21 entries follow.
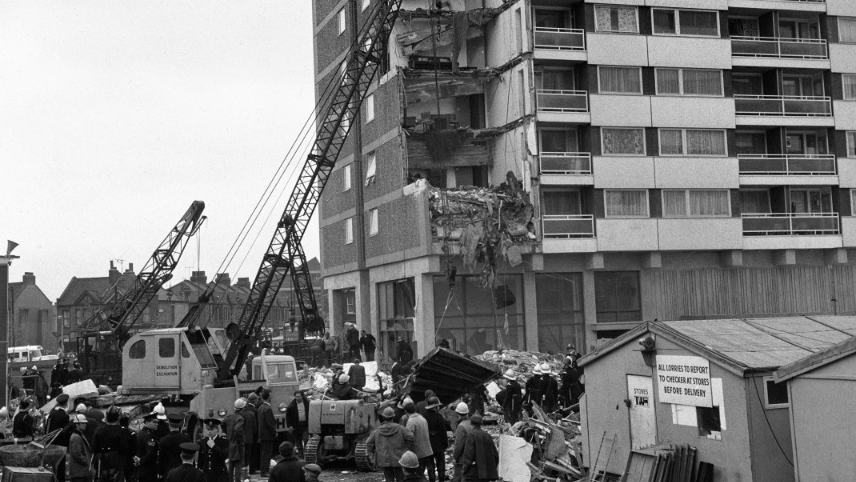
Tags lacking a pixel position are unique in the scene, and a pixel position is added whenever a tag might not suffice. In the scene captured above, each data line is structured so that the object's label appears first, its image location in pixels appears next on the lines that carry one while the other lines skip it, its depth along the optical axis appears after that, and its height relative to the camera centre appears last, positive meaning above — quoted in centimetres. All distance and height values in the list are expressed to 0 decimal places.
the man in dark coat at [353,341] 4269 -26
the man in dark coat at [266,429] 1959 -176
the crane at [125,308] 4419 +181
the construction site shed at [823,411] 1297 -122
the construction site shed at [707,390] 1458 -105
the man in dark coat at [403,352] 3785 -70
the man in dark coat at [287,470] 1221 -160
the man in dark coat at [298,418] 2144 -174
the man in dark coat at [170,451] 1570 -169
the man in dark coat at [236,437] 1961 -189
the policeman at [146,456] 1622 -183
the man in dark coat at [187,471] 1198 -153
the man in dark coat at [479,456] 1631 -201
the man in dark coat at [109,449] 1628 -169
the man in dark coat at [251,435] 1952 -186
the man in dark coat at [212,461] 1560 -185
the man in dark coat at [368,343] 4184 -35
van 6768 -43
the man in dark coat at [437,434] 1828 -184
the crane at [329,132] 4359 +931
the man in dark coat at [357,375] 2794 -110
